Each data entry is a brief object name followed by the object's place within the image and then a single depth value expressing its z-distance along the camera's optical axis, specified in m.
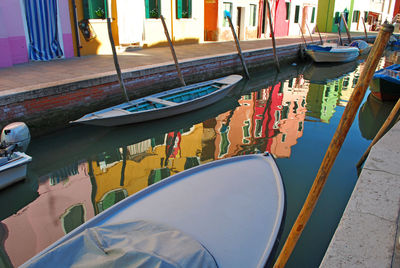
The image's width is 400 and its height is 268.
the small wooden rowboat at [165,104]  6.46
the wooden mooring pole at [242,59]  11.24
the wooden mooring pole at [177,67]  8.46
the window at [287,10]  20.30
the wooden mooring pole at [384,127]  4.50
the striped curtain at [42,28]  8.81
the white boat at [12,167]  4.37
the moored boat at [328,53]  14.96
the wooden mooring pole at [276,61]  13.06
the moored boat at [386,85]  8.29
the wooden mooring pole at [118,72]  6.96
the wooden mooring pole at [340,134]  1.98
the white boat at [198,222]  2.16
